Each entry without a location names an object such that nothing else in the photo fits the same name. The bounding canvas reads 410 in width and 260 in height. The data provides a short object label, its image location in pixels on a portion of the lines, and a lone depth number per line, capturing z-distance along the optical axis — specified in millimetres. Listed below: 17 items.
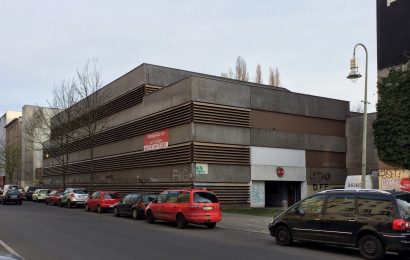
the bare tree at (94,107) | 45375
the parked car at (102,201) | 29875
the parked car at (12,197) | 41312
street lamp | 19188
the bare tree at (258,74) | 61316
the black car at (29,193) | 54447
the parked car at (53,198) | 40906
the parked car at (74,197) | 36656
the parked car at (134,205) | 24375
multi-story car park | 31750
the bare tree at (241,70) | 60719
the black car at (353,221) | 11406
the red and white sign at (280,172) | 35000
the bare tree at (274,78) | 61975
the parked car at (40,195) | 49294
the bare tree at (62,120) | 49800
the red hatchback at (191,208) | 19406
